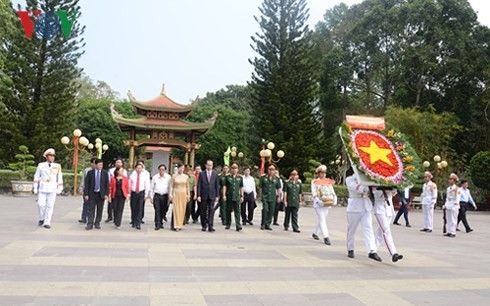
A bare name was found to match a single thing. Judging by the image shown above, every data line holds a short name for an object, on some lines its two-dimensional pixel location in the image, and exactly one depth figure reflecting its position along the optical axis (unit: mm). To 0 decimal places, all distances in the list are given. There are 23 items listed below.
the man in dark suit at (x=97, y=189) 8547
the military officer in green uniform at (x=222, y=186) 9531
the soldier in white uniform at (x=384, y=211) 6191
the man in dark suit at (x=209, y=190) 8875
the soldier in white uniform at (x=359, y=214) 6391
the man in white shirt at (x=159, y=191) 8883
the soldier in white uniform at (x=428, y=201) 11250
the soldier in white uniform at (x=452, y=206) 10500
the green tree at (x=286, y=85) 25562
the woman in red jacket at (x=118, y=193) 8766
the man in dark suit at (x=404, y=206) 12398
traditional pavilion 26719
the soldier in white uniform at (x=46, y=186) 8328
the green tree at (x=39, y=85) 22844
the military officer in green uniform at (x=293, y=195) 9406
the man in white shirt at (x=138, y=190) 8912
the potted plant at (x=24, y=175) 16859
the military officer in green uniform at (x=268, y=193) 9617
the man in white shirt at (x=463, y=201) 11430
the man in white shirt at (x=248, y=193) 10328
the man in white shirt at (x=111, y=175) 8977
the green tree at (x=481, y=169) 21922
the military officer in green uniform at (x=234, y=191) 9367
